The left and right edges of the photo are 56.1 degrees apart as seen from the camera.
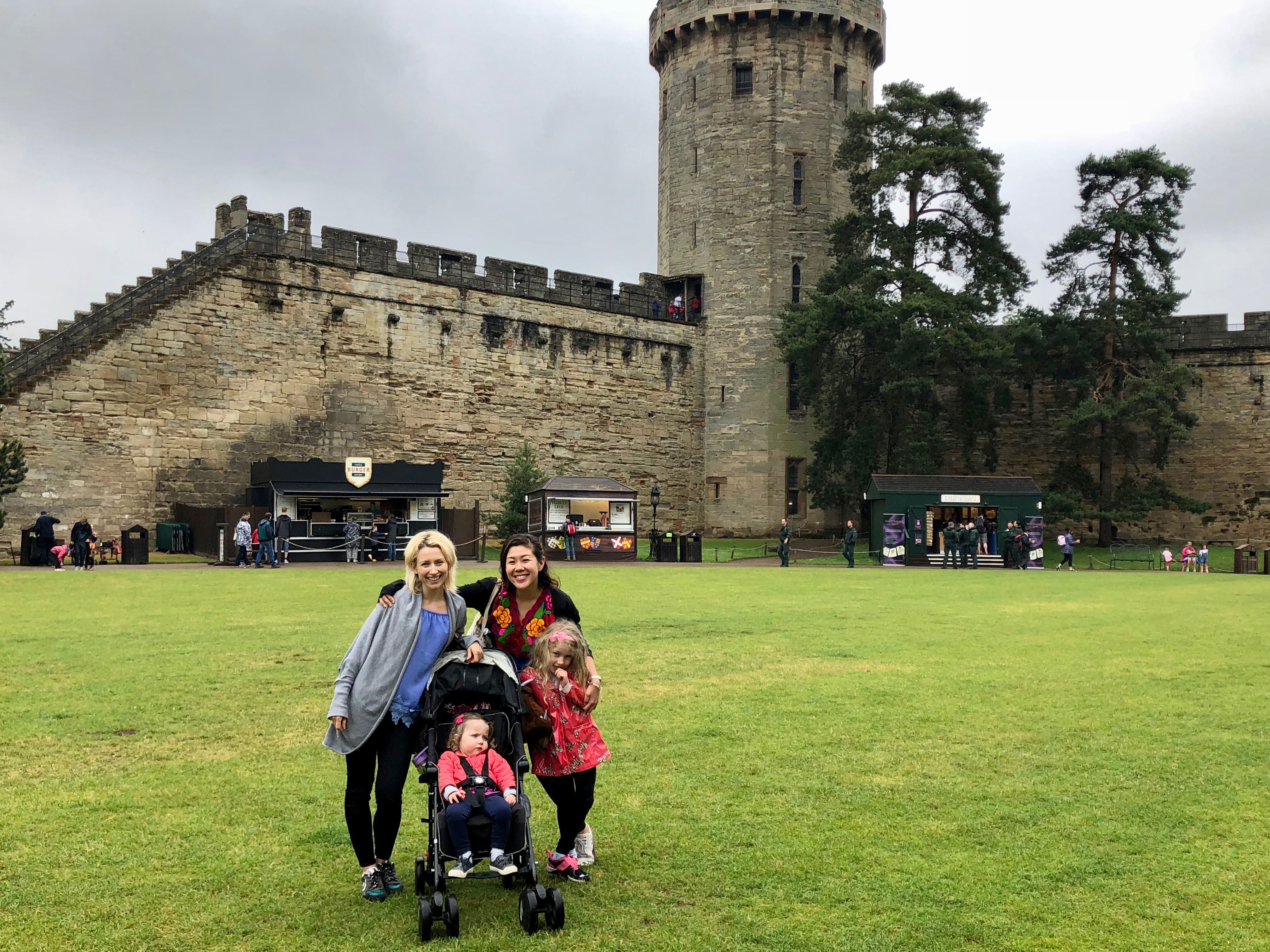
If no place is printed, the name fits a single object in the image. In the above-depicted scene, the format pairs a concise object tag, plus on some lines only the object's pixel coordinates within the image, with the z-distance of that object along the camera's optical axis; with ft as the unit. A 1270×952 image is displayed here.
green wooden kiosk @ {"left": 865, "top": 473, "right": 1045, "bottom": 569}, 104.83
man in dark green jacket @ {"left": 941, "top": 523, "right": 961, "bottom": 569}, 99.96
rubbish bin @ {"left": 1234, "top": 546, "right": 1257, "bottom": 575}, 97.45
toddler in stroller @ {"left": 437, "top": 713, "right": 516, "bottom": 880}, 13.92
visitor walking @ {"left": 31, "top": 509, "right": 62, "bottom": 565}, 84.99
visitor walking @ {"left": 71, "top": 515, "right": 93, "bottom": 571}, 78.54
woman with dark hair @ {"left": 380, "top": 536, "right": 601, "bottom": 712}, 16.05
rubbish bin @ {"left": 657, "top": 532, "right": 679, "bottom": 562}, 103.86
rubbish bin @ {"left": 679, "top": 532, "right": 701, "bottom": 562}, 102.83
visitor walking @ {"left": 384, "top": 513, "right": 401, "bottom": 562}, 94.89
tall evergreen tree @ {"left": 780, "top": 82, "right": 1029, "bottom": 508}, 117.70
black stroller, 14.02
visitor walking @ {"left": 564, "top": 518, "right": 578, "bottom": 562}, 101.65
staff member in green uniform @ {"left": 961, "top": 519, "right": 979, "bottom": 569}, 99.66
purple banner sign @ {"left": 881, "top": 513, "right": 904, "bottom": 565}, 104.73
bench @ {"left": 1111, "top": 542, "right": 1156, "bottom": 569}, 112.98
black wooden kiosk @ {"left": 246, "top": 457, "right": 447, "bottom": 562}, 94.48
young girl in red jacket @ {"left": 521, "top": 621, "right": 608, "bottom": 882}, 15.33
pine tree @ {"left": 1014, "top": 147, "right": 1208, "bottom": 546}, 117.29
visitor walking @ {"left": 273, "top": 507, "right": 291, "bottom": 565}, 91.76
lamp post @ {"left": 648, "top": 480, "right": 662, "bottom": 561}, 106.73
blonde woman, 15.05
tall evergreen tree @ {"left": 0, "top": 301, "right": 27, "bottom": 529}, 80.74
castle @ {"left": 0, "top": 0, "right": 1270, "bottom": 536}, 104.68
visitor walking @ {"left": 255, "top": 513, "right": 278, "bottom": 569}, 85.97
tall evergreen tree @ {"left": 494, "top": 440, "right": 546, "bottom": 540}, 113.70
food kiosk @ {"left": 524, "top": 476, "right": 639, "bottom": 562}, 101.65
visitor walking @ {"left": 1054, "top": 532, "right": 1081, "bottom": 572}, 102.89
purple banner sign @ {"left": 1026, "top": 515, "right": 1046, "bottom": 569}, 104.47
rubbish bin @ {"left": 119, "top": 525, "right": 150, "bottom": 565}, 87.15
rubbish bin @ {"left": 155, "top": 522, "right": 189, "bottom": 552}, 98.17
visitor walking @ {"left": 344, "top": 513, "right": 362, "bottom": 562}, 94.63
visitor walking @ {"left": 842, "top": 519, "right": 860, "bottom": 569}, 97.71
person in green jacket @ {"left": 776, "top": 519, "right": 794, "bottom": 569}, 97.19
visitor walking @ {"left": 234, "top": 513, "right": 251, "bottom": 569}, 86.69
